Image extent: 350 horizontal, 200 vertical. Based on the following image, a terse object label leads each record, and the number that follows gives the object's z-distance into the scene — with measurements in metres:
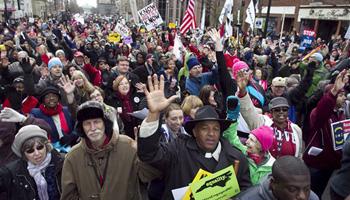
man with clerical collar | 2.35
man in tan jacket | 2.64
